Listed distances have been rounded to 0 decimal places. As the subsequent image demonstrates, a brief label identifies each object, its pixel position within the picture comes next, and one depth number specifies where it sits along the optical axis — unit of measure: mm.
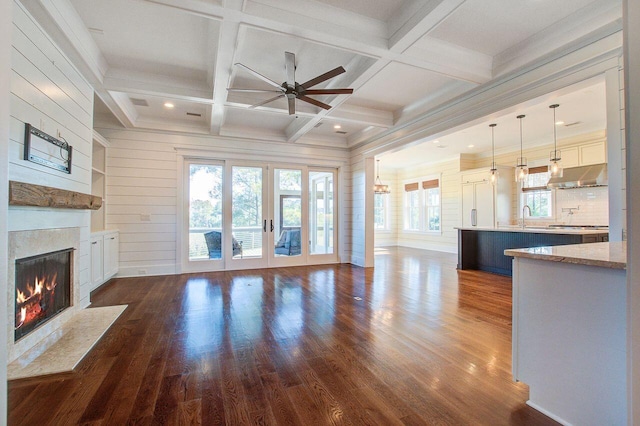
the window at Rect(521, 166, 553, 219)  7543
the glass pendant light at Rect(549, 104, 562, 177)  5297
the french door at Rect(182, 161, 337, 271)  6129
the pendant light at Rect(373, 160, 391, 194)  8875
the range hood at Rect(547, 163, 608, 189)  6172
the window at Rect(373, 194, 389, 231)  11742
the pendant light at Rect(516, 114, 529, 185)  5812
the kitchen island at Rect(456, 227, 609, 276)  4816
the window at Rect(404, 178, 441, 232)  10242
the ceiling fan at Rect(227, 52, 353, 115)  3091
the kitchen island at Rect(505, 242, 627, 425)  1443
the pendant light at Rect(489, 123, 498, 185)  6456
